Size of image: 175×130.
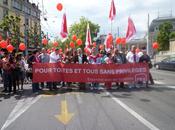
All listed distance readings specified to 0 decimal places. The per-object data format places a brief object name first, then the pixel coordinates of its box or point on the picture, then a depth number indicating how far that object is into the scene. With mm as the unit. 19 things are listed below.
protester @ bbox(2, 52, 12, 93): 6052
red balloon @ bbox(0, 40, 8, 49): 7096
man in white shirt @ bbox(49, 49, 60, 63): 6757
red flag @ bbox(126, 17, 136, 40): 7440
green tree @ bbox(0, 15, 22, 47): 16967
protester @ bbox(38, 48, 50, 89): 6802
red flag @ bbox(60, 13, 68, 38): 8103
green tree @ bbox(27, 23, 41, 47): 21850
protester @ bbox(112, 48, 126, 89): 6899
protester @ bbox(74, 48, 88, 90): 6873
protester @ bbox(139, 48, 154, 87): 7090
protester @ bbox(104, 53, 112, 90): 6670
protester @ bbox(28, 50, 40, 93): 6596
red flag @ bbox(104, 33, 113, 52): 8380
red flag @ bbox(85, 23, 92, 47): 10354
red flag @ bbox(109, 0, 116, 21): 8033
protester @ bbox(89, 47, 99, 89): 6751
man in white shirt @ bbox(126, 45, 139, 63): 7079
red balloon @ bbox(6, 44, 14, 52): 6880
